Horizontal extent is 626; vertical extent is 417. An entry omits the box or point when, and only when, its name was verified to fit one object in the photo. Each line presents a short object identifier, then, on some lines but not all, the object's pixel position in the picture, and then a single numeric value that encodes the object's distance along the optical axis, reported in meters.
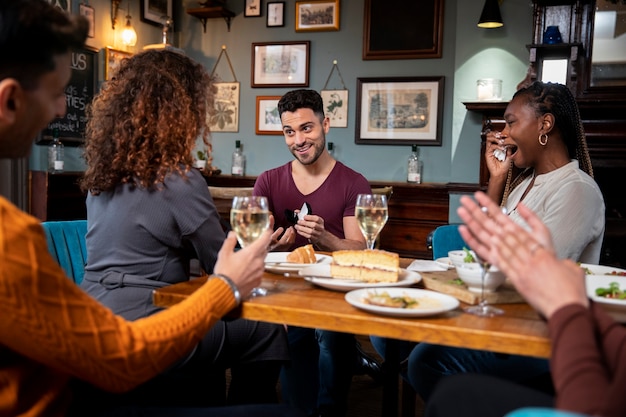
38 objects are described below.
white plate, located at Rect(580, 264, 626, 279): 1.68
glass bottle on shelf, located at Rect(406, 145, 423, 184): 5.16
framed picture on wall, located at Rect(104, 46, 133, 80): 5.21
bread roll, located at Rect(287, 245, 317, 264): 1.72
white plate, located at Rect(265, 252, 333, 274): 1.65
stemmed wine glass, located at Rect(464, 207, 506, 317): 1.26
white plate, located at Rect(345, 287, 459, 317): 1.18
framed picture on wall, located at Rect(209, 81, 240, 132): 5.95
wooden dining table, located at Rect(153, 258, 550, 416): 1.12
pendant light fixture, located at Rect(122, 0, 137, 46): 5.36
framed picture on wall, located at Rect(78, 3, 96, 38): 4.93
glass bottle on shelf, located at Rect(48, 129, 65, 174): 4.73
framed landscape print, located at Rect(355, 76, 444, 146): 5.22
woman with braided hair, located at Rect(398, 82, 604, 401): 1.84
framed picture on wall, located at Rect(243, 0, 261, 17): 5.76
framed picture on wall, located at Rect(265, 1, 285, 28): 5.66
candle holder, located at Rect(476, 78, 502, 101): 4.56
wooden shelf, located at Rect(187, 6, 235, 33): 5.66
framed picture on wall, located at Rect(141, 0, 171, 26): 5.65
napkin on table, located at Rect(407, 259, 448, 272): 1.71
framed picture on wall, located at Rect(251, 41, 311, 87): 5.63
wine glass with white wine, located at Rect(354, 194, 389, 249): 1.66
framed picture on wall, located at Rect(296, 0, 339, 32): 5.47
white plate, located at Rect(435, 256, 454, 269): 1.79
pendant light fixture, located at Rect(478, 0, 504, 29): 4.48
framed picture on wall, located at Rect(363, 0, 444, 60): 5.14
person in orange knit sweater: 0.91
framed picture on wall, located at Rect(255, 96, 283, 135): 5.76
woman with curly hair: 1.58
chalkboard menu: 4.93
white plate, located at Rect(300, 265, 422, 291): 1.41
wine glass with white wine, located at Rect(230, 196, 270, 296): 1.38
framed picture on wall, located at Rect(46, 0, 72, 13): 4.64
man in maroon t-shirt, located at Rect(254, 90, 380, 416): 2.27
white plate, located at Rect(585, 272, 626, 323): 1.24
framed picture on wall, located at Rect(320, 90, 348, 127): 5.51
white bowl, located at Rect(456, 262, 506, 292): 1.34
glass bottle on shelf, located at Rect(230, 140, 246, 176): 5.79
